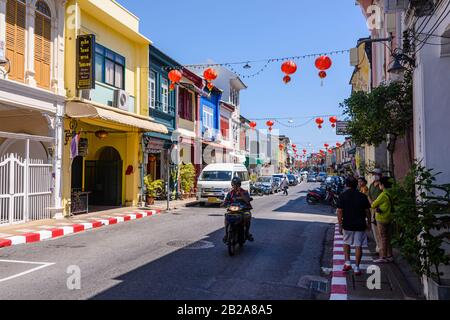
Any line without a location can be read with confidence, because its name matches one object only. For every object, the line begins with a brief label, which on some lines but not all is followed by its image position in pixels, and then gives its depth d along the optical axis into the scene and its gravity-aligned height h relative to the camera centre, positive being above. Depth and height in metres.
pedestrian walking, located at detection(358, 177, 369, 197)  10.88 -0.29
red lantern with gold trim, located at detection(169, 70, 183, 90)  17.30 +4.15
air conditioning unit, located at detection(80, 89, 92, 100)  15.67 +3.07
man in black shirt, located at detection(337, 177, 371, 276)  7.23 -0.72
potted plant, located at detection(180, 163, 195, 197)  24.78 -0.10
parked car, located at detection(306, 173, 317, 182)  68.29 -0.52
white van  20.77 -0.30
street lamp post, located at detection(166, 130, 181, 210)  24.17 +1.60
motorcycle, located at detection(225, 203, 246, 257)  8.92 -1.10
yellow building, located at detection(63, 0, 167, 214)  15.05 +2.56
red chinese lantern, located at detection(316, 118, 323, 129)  25.13 +3.19
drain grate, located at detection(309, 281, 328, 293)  6.53 -1.78
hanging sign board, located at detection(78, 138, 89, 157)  16.45 +1.16
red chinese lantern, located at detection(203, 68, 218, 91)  14.80 +3.60
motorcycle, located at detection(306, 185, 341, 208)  21.92 -1.10
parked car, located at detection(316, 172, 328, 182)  65.11 -0.35
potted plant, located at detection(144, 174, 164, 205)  20.28 -0.66
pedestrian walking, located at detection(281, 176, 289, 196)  33.41 -0.97
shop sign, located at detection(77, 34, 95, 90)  14.93 +4.08
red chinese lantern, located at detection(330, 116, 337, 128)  25.26 +3.31
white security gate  12.52 -0.45
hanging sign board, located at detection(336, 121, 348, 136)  23.72 +2.86
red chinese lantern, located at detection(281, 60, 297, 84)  12.48 +3.22
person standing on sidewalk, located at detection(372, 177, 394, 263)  8.04 -0.84
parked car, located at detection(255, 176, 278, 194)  33.65 -0.74
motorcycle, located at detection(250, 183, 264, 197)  33.31 -1.20
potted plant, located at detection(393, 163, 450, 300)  5.13 -0.73
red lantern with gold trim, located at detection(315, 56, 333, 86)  12.05 +3.23
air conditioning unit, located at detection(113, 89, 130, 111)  18.06 +3.31
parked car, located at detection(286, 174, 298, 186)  54.93 -0.67
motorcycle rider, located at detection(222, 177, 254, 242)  9.55 -0.53
